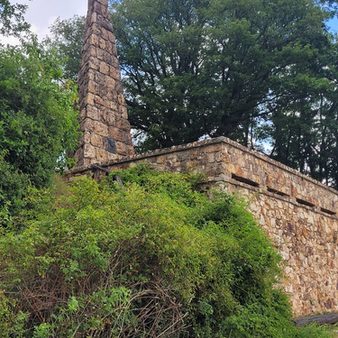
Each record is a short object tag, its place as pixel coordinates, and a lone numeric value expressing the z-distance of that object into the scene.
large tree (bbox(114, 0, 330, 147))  17.41
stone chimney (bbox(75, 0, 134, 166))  11.63
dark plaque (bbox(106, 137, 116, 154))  11.88
